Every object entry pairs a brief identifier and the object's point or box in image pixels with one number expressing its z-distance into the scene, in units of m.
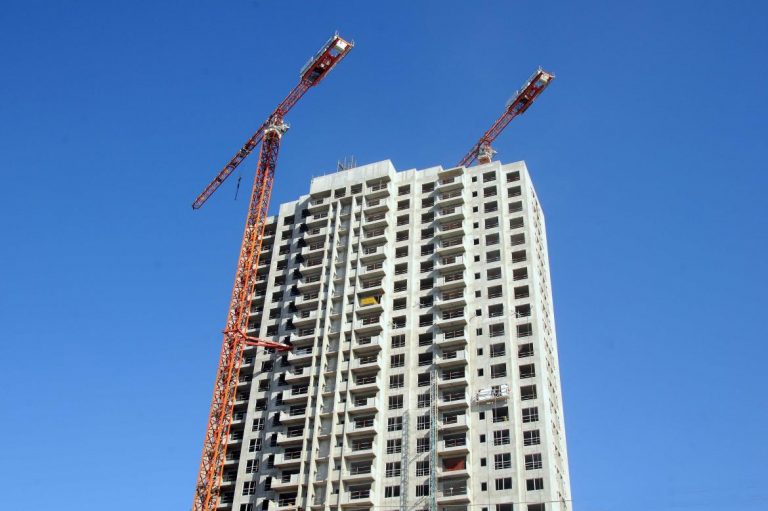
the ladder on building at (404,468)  85.19
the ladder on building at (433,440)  83.81
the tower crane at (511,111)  130.88
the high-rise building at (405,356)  85.88
